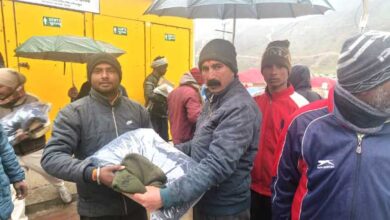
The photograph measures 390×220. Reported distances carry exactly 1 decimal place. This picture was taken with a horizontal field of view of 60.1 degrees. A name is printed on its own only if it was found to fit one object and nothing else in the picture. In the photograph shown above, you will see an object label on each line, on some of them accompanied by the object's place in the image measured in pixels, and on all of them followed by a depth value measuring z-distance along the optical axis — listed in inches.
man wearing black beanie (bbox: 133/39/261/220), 68.5
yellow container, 222.4
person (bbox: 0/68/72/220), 137.9
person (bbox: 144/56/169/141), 241.3
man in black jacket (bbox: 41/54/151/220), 79.4
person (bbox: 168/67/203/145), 155.6
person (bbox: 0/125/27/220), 99.0
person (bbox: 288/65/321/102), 133.1
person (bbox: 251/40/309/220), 99.9
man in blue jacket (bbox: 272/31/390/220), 52.8
